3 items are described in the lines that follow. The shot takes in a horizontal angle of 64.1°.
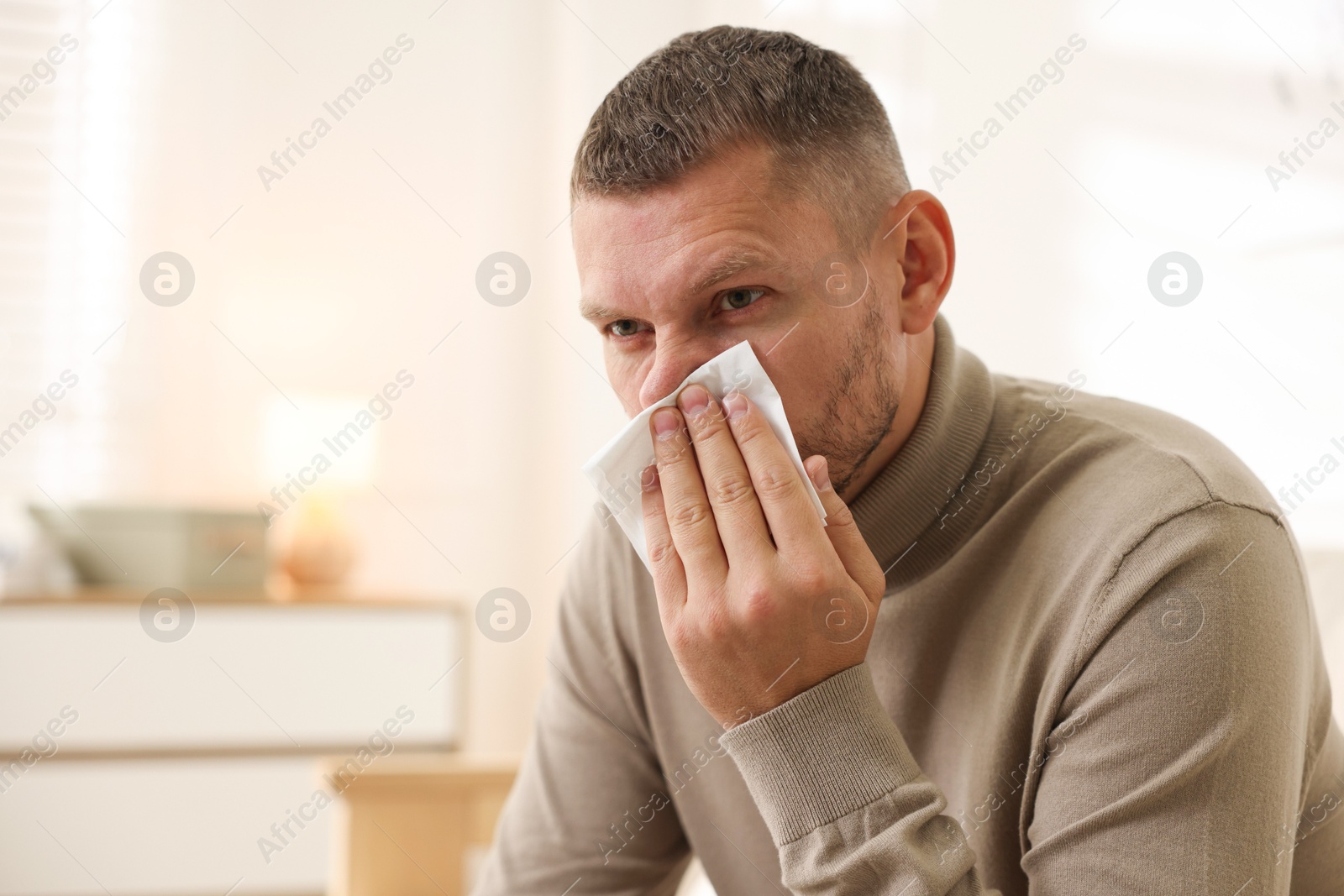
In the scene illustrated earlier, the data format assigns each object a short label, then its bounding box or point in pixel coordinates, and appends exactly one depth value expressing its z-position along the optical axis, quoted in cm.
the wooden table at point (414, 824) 143
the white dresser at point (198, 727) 253
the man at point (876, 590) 73
